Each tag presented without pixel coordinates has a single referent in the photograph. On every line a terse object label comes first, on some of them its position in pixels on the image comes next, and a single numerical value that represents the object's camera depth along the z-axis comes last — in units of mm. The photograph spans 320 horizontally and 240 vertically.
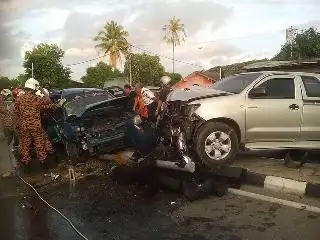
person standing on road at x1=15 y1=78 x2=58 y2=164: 5192
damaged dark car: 5475
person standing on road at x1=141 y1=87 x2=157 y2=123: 5587
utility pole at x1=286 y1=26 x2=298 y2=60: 20579
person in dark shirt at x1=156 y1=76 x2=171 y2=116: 5409
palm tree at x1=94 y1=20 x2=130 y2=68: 36688
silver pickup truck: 4487
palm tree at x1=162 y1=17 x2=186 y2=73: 35726
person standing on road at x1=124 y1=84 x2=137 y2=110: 5932
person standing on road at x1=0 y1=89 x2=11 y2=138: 7451
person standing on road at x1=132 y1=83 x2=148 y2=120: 5564
